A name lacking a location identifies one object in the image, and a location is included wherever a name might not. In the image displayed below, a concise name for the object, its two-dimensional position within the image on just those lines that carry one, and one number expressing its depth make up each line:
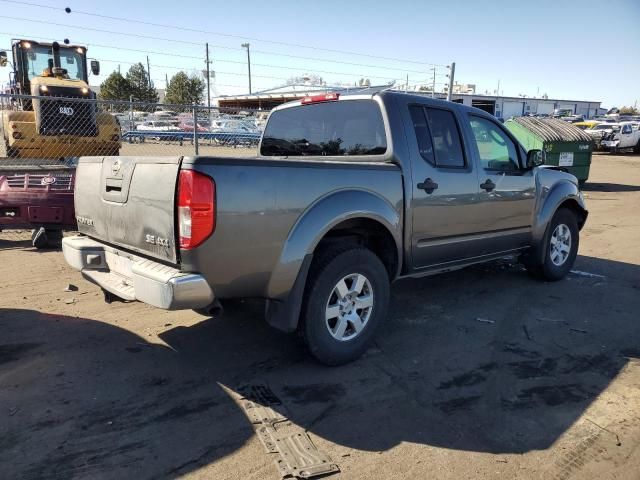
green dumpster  14.22
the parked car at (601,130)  31.03
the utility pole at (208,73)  49.78
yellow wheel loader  10.98
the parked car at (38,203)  6.54
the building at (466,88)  81.06
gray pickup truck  2.99
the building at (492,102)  53.91
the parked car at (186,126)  22.33
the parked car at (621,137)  30.44
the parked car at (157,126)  25.14
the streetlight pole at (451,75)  21.64
